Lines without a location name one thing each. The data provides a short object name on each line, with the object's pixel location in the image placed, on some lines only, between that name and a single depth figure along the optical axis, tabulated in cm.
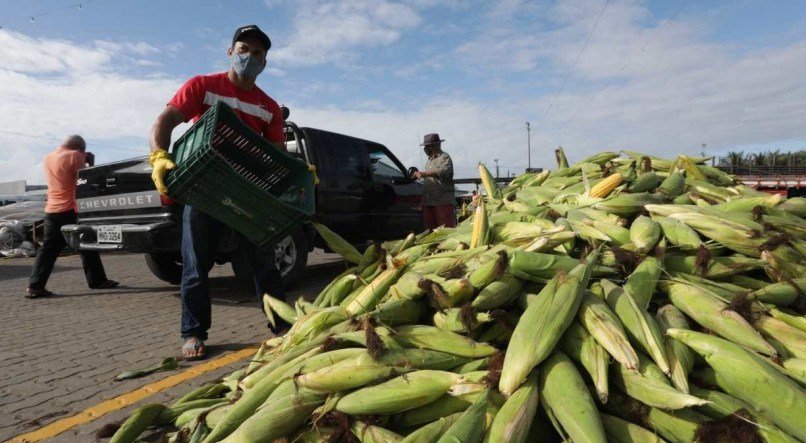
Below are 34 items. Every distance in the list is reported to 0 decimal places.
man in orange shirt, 634
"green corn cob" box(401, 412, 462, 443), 157
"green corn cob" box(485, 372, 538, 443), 151
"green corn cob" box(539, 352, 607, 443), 149
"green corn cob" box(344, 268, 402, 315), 246
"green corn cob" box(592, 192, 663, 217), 296
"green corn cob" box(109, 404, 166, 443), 215
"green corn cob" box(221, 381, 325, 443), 169
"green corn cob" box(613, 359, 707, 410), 153
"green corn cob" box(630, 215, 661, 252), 245
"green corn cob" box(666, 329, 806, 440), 155
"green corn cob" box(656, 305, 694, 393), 165
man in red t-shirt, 362
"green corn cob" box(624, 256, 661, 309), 210
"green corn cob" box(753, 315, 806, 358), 192
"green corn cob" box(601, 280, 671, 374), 172
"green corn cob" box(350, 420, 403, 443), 163
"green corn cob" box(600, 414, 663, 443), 158
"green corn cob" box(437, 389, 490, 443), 148
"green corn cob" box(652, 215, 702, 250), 253
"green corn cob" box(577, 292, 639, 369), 169
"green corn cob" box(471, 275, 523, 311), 206
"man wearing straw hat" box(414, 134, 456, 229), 782
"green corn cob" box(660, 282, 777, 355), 187
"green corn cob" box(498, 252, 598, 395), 166
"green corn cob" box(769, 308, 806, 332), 208
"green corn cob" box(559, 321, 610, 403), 165
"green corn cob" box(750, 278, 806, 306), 223
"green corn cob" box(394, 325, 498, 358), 191
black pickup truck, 536
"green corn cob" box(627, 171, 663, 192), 336
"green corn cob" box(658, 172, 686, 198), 337
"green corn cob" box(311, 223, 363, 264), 328
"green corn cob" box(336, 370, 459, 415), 168
